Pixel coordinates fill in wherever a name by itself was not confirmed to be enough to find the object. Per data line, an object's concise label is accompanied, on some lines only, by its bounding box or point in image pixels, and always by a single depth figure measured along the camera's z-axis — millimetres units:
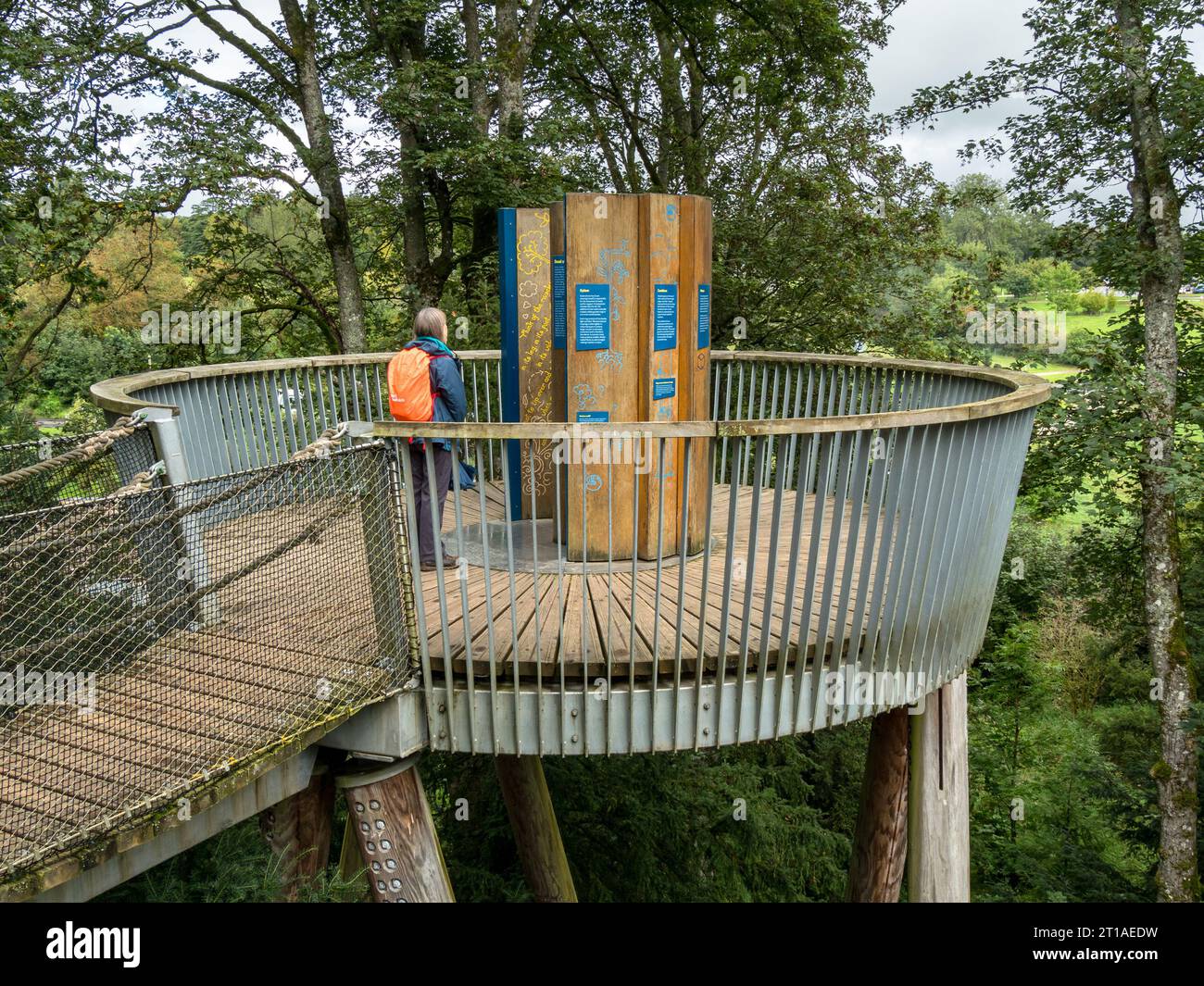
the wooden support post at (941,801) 6750
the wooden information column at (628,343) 6219
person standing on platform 5645
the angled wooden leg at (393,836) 4559
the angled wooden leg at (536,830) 9406
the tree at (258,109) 14102
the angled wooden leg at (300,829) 4891
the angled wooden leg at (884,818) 7410
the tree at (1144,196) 13227
